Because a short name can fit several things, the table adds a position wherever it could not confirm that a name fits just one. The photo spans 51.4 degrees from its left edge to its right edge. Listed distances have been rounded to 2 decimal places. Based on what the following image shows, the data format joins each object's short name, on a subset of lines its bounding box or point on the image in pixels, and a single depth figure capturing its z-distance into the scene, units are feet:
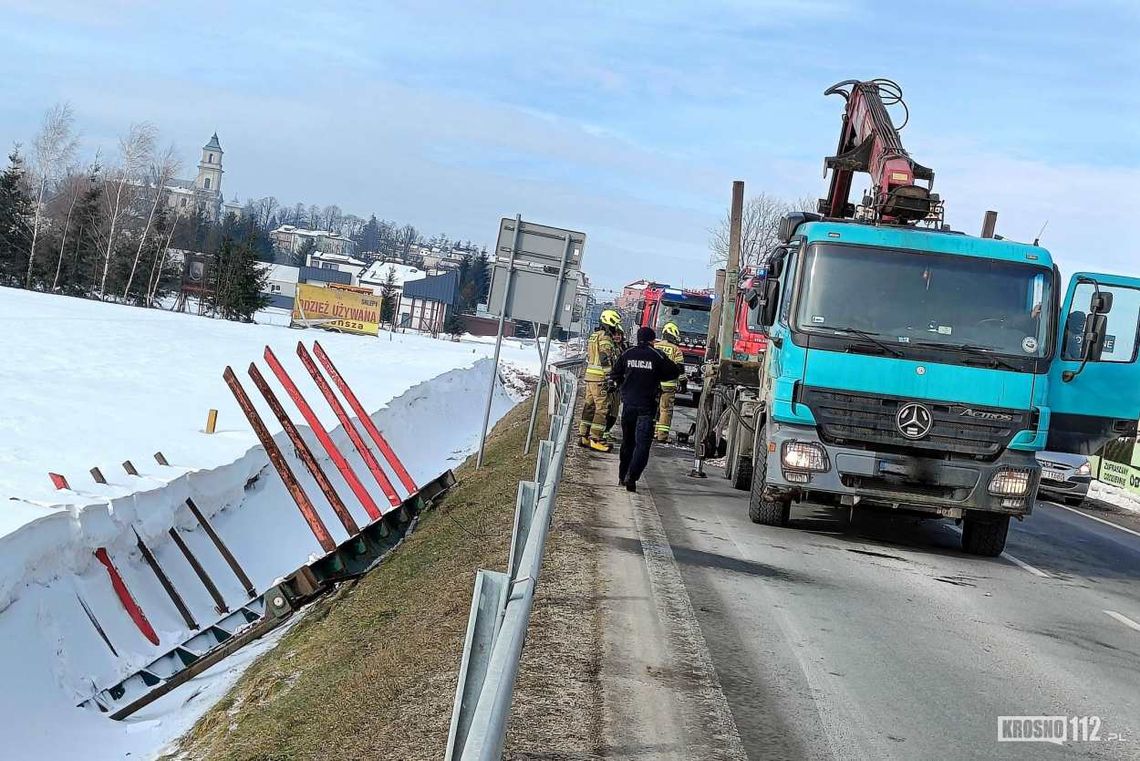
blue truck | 34.76
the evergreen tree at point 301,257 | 612.45
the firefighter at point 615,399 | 57.06
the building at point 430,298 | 393.29
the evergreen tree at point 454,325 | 358.31
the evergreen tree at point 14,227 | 209.77
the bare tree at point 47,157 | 240.32
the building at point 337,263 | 522.47
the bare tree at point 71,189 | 226.17
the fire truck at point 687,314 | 102.22
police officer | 45.47
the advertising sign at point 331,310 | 224.94
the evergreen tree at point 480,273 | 466.29
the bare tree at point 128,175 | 234.46
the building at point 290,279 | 426.51
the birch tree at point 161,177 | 246.17
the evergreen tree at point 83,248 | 228.63
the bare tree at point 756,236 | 200.13
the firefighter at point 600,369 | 54.95
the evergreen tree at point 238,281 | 231.09
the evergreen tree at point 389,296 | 364.17
